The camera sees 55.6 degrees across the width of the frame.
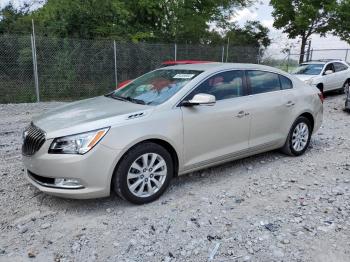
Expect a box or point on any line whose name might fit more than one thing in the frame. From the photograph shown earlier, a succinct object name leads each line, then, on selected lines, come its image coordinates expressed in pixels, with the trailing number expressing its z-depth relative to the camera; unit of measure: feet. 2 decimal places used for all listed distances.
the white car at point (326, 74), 39.40
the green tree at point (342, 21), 62.39
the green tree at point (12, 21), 43.70
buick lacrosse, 11.27
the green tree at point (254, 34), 79.99
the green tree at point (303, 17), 63.57
